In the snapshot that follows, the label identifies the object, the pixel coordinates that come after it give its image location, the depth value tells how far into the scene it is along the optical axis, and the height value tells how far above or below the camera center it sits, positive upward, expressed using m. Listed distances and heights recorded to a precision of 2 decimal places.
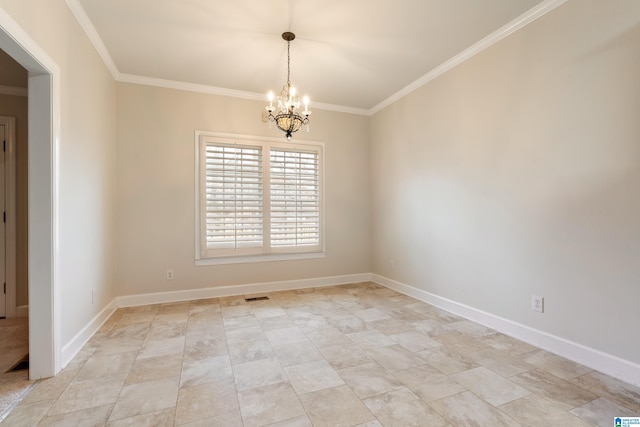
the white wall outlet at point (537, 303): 2.49 -0.80
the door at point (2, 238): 3.24 -0.31
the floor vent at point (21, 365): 2.14 -1.17
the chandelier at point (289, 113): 2.75 +0.96
